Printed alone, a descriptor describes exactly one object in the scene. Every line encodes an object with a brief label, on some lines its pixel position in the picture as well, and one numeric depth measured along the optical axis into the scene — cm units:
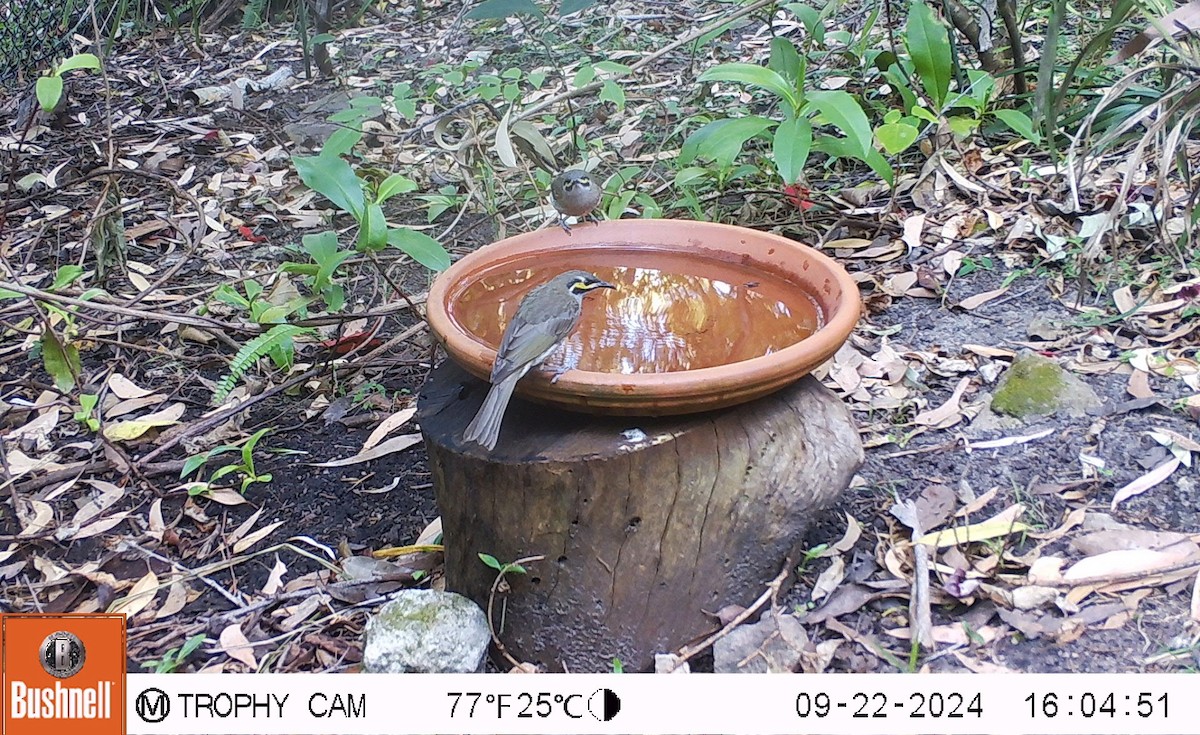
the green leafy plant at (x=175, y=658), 291
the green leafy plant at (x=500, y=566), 280
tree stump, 271
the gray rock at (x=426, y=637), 273
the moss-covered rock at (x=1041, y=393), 349
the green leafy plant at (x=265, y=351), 373
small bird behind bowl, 391
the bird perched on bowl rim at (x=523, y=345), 259
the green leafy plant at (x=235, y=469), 367
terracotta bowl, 257
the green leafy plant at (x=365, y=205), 359
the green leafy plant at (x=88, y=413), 396
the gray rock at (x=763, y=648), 272
